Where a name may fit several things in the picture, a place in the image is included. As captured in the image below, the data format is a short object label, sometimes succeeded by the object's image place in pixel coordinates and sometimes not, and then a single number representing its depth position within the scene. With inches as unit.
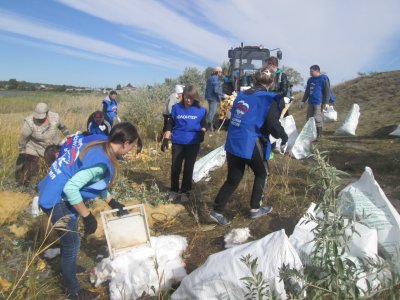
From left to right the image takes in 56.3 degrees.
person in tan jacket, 207.8
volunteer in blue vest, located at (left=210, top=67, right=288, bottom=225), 138.6
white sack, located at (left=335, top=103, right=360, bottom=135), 318.7
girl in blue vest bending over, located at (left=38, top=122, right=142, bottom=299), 93.4
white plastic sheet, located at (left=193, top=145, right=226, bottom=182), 206.4
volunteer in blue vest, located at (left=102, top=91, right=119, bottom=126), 362.6
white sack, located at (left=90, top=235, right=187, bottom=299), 104.8
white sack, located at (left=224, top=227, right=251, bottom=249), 130.1
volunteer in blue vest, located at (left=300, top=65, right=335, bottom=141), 279.0
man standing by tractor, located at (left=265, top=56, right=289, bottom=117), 261.6
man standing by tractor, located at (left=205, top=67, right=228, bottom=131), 363.3
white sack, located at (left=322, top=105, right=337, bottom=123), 331.6
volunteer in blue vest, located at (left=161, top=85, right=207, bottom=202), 181.6
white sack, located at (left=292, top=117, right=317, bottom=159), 243.8
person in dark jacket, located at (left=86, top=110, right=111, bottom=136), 275.1
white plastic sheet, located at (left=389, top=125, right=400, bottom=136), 299.9
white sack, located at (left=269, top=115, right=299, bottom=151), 255.8
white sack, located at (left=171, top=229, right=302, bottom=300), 80.8
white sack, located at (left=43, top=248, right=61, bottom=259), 134.0
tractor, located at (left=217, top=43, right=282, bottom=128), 447.2
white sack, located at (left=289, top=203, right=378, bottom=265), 94.5
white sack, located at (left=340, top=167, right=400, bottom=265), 99.0
